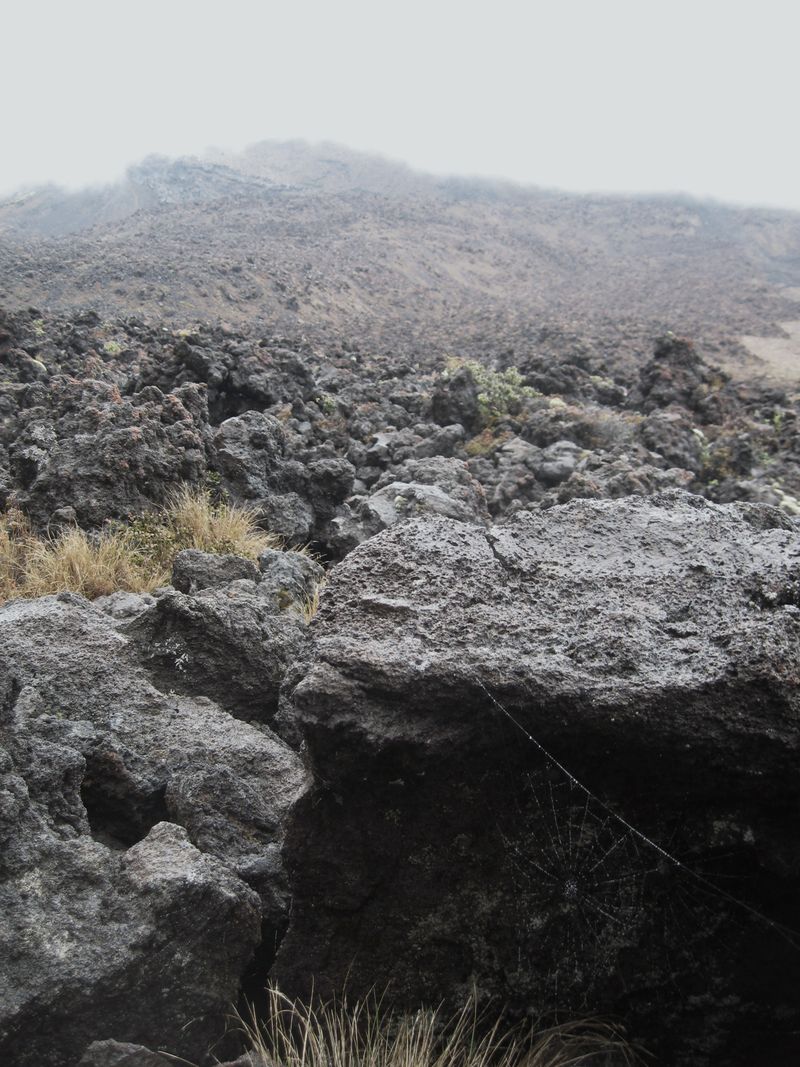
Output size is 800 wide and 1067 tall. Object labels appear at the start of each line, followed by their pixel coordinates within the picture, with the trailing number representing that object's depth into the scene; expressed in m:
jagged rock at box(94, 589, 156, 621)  3.93
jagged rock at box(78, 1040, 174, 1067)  1.85
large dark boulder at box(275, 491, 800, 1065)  1.92
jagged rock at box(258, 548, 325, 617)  4.28
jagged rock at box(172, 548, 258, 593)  4.03
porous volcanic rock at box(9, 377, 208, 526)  5.59
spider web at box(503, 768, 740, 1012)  1.96
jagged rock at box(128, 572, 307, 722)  3.26
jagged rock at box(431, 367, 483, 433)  11.20
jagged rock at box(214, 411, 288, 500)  6.68
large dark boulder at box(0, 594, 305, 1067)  1.97
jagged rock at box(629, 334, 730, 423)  13.38
